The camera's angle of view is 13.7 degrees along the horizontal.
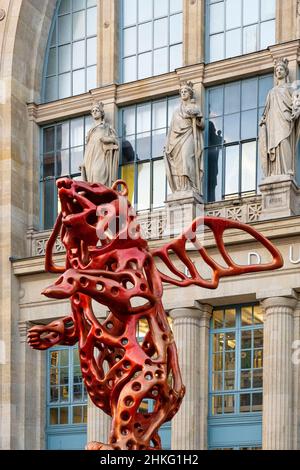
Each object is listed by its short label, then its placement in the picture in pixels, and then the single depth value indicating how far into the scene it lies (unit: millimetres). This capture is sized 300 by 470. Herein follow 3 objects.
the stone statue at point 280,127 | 34375
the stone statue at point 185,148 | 36000
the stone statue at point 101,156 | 37656
